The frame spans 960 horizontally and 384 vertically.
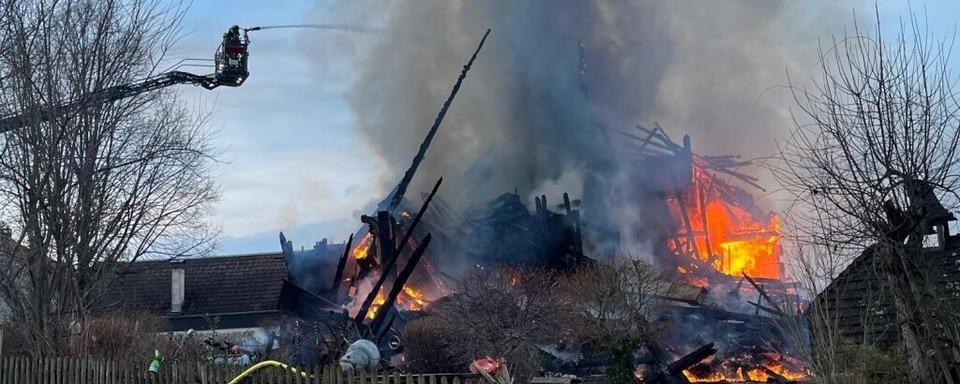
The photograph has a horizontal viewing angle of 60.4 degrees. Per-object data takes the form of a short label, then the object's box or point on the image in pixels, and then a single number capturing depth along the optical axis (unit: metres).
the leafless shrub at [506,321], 19.41
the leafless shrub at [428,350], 20.81
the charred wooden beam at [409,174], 32.07
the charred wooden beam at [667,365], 20.88
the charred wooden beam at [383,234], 29.08
